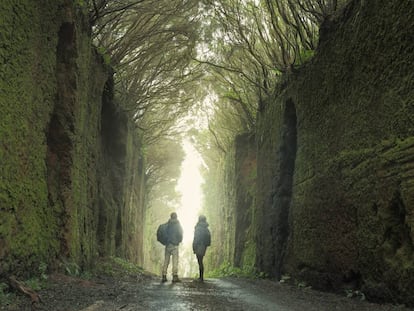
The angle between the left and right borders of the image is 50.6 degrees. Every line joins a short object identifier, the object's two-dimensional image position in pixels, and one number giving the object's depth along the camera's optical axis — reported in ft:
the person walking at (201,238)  44.88
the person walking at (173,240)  41.83
